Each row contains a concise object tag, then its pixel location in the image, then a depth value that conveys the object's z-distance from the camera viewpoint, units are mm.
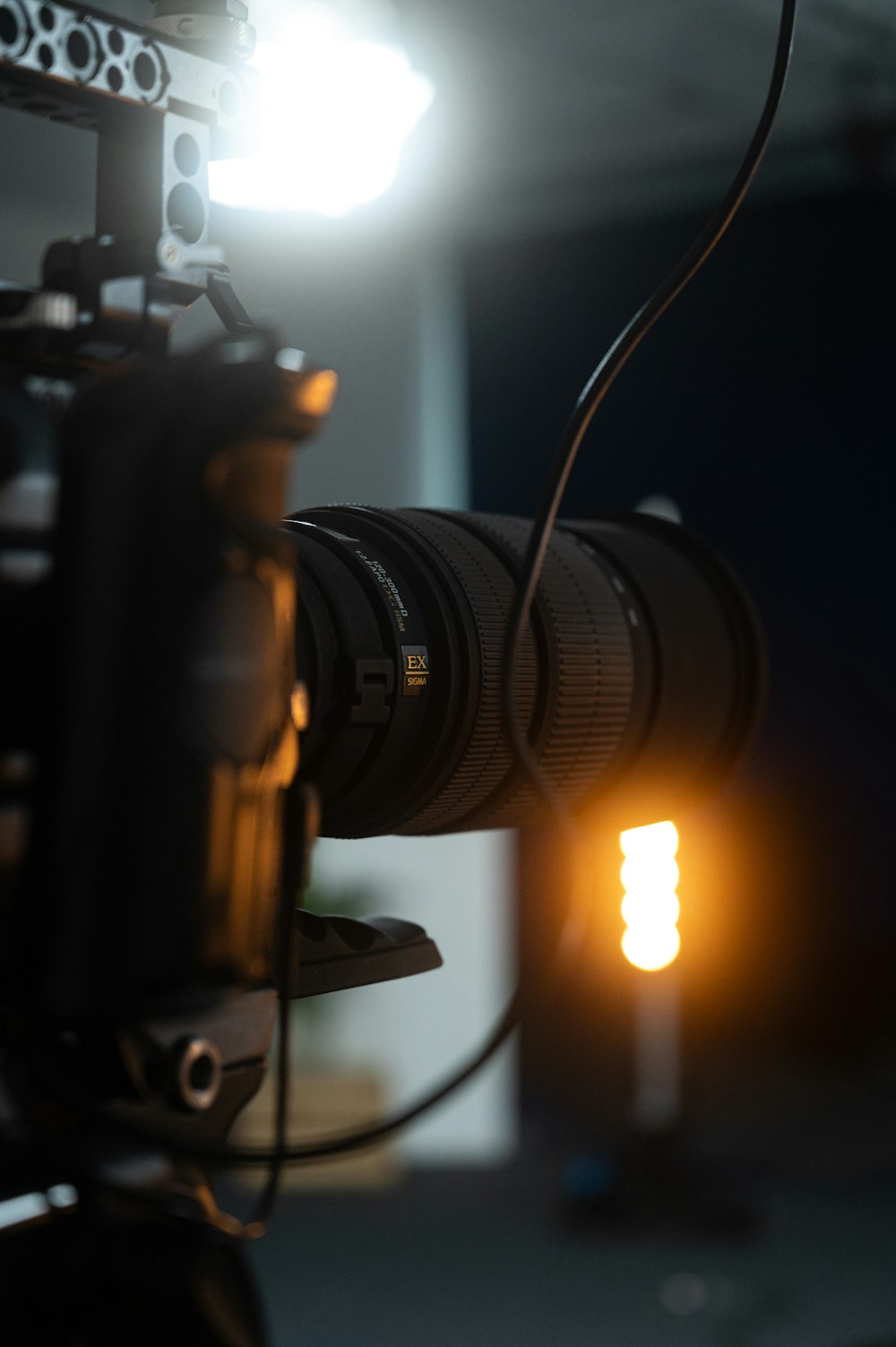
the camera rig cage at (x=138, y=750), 624
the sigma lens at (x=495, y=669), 742
